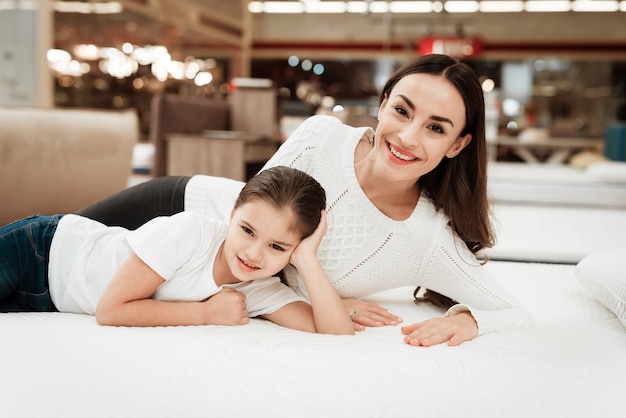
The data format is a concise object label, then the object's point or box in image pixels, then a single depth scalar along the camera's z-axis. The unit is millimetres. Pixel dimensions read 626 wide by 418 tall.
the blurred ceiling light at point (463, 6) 11422
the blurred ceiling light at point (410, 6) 11461
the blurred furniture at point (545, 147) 9125
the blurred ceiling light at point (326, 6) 12086
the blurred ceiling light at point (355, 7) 11902
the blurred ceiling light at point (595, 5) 11125
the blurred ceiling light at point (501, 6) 11461
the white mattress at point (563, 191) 4258
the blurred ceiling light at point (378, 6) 11255
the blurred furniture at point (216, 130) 4445
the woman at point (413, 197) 1600
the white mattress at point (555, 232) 2564
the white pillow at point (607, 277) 1710
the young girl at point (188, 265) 1451
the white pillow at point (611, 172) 4496
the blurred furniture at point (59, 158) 2572
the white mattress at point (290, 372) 1062
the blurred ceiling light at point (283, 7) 12289
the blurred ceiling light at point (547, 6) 11273
